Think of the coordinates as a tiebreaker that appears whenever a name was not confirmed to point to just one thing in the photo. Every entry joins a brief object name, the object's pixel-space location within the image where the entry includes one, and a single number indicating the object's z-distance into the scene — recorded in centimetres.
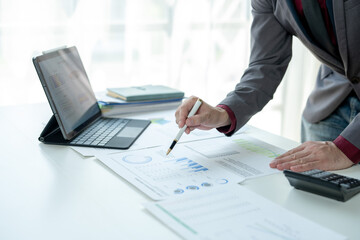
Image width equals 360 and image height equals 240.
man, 111
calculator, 89
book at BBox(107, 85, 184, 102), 158
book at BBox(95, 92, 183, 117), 153
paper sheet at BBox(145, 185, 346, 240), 75
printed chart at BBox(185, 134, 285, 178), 106
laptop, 122
